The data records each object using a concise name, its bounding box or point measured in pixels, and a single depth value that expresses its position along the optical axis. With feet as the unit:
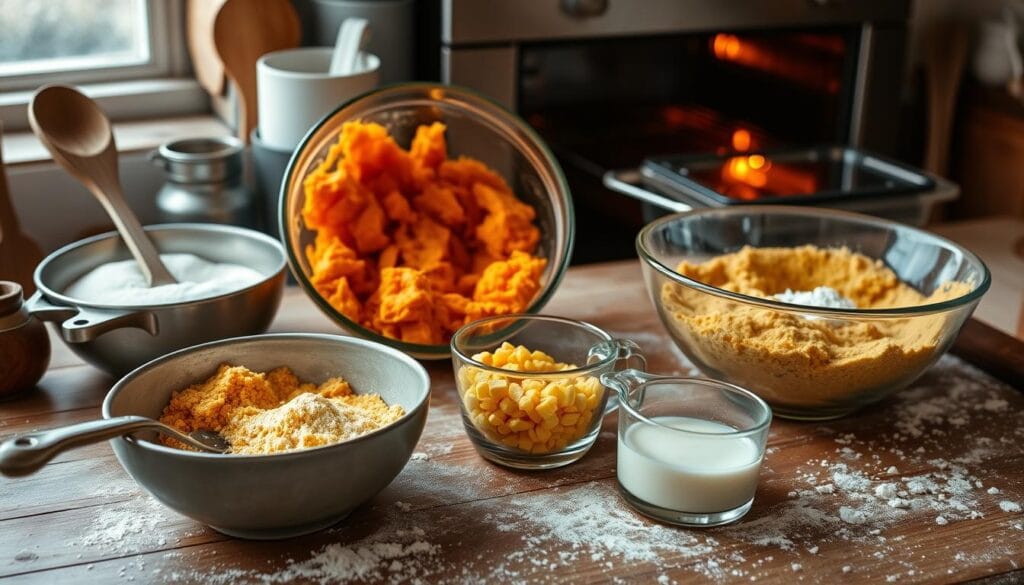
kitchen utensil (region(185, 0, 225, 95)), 5.66
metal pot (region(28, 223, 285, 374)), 3.31
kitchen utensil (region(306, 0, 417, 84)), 5.56
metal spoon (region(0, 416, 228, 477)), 2.37
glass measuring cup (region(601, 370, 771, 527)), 2.80
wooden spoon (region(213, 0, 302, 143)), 5.49
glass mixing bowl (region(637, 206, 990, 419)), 3.23
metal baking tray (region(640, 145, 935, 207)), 4.84
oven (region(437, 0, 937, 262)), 5.72
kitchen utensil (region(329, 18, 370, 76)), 4.64
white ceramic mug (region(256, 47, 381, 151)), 4.41
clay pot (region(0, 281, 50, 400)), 3.31
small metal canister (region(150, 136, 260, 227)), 4.48
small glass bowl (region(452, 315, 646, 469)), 2.98
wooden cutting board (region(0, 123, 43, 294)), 4.76
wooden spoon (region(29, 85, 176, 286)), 3.70
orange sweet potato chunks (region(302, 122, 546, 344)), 3.64
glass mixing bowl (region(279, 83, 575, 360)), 3.78
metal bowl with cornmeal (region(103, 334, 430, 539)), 2.53
